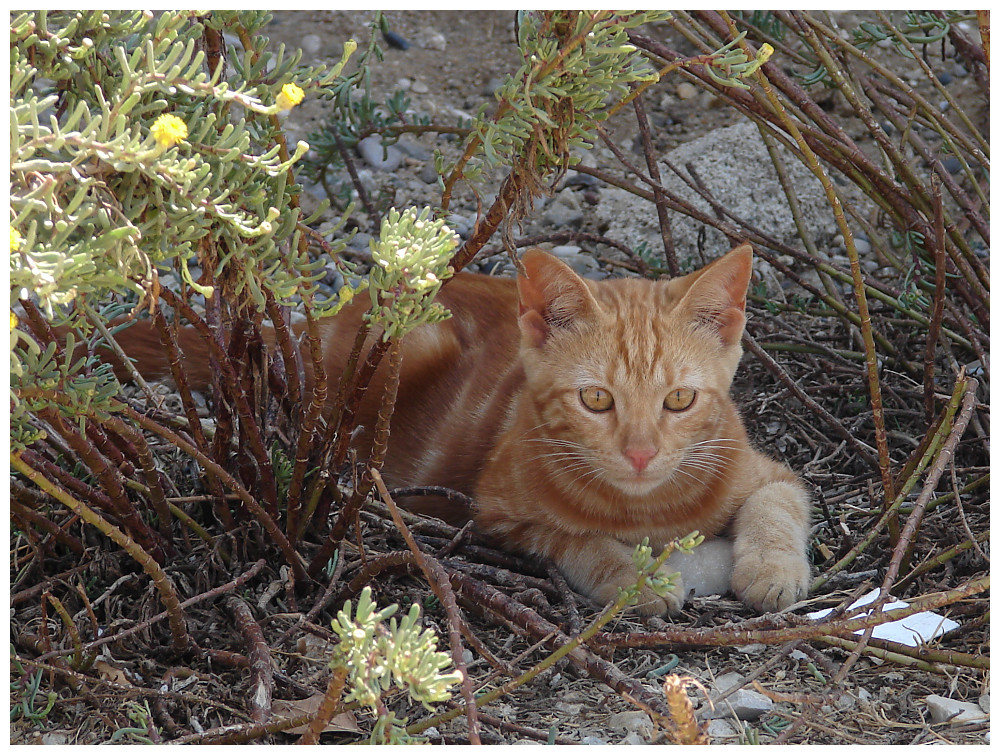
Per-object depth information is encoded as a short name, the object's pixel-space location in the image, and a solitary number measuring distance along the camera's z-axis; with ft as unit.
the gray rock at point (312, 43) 16.39
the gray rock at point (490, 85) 16.31
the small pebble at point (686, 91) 16.58
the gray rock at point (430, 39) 17.35
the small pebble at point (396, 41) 16.99
